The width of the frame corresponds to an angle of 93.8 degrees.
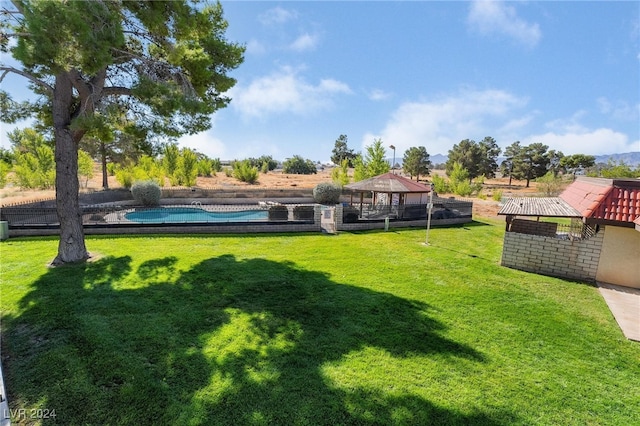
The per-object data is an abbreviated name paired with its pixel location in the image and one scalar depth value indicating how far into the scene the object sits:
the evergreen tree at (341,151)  100.02
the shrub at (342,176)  35.69
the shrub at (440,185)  40.59
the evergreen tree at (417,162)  78.31
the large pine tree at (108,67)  6.46
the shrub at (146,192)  22.97
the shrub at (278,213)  15.76
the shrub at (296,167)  85.75
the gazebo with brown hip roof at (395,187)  18.75
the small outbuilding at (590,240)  9.45
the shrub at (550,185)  37.91
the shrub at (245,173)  44.91
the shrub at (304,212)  16.08
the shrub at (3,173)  26.60
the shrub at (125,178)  29.38
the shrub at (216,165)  56.89
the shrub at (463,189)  39.22
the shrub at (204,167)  47.94
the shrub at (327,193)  27.17
